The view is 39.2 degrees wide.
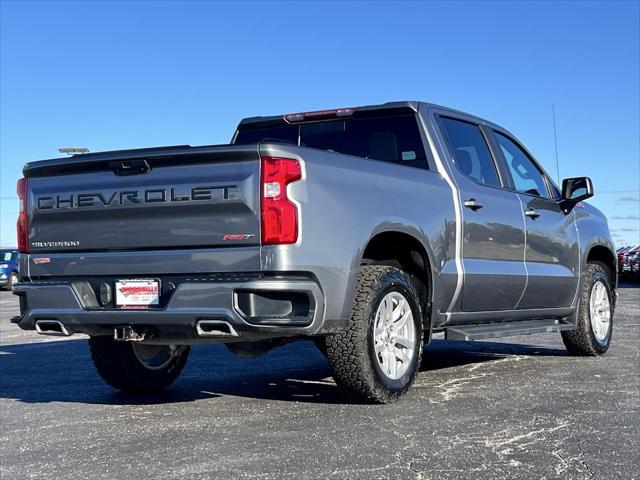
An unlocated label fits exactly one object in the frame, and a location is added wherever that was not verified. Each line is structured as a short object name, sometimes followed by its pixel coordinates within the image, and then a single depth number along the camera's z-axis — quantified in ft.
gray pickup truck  15.97
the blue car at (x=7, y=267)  102.23
